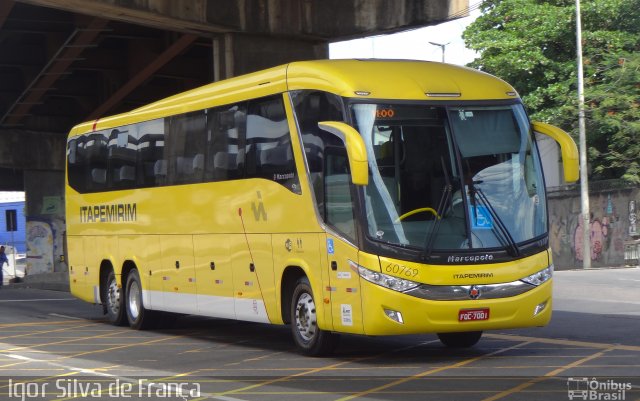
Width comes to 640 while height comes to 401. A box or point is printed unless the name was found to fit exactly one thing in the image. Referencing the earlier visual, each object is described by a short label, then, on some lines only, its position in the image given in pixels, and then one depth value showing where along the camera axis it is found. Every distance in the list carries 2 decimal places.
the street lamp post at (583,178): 40.91
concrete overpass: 23.91
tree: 42.16
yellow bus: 12.82
